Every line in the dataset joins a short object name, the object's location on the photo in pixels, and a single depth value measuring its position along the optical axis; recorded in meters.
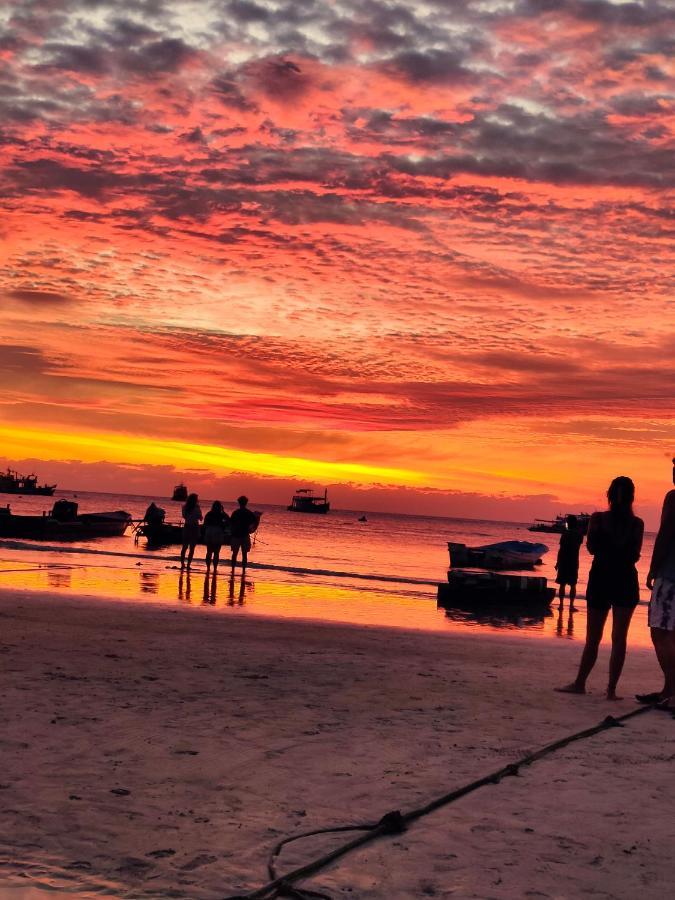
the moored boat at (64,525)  53.12
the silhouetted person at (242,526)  24.47
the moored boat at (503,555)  58.84
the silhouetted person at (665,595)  8.84
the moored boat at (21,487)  124.69
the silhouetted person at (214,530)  25.34
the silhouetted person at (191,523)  25.27
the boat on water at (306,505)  183.25
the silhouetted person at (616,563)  9.40
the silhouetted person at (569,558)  24.50
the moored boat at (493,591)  23.66
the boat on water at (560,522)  178.30
